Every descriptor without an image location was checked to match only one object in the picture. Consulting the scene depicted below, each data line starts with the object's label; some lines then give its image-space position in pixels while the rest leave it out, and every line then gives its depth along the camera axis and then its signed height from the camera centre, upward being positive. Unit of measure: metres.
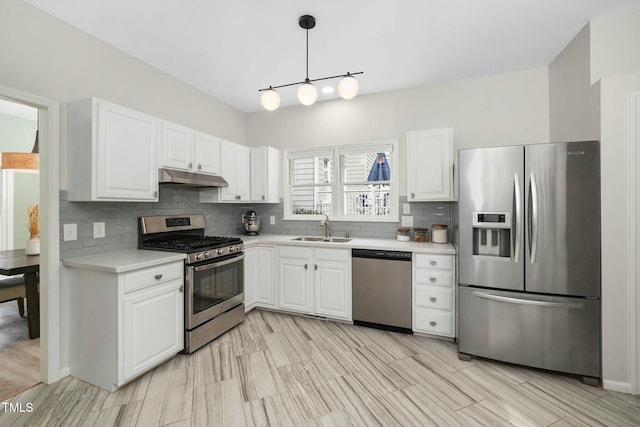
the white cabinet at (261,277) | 3.47 -0.78
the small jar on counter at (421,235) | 3.31 -0.25
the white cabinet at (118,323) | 2.02 -0.81
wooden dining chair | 3.01 -0.81
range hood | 2.64 +0.33
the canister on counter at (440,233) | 3.20 -0.23
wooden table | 2.74 -0.72
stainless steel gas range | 2.54 -0.57
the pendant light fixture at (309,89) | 2.16 +0.94
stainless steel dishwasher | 2.94 -0.79
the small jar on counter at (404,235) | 3.36 -0.26
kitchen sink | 3.66 -0.34
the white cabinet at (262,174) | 3.94 +0.53
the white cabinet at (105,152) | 2.14 +0.47
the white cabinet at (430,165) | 3.04 +0.51
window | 3.72 +0.40
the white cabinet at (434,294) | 2.78 -0.79
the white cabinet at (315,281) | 3.18 -0.77
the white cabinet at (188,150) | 2.73 +0.65
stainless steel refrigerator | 2.14 -0.34
